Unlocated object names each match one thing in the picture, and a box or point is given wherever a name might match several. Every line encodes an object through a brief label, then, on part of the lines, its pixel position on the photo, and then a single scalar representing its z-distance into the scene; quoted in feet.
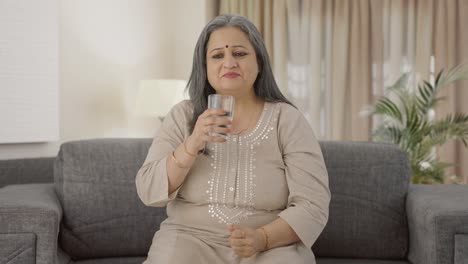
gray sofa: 8.11
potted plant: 14.29
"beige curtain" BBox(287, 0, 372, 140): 17.37
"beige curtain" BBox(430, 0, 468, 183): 16.69
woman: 6.67
